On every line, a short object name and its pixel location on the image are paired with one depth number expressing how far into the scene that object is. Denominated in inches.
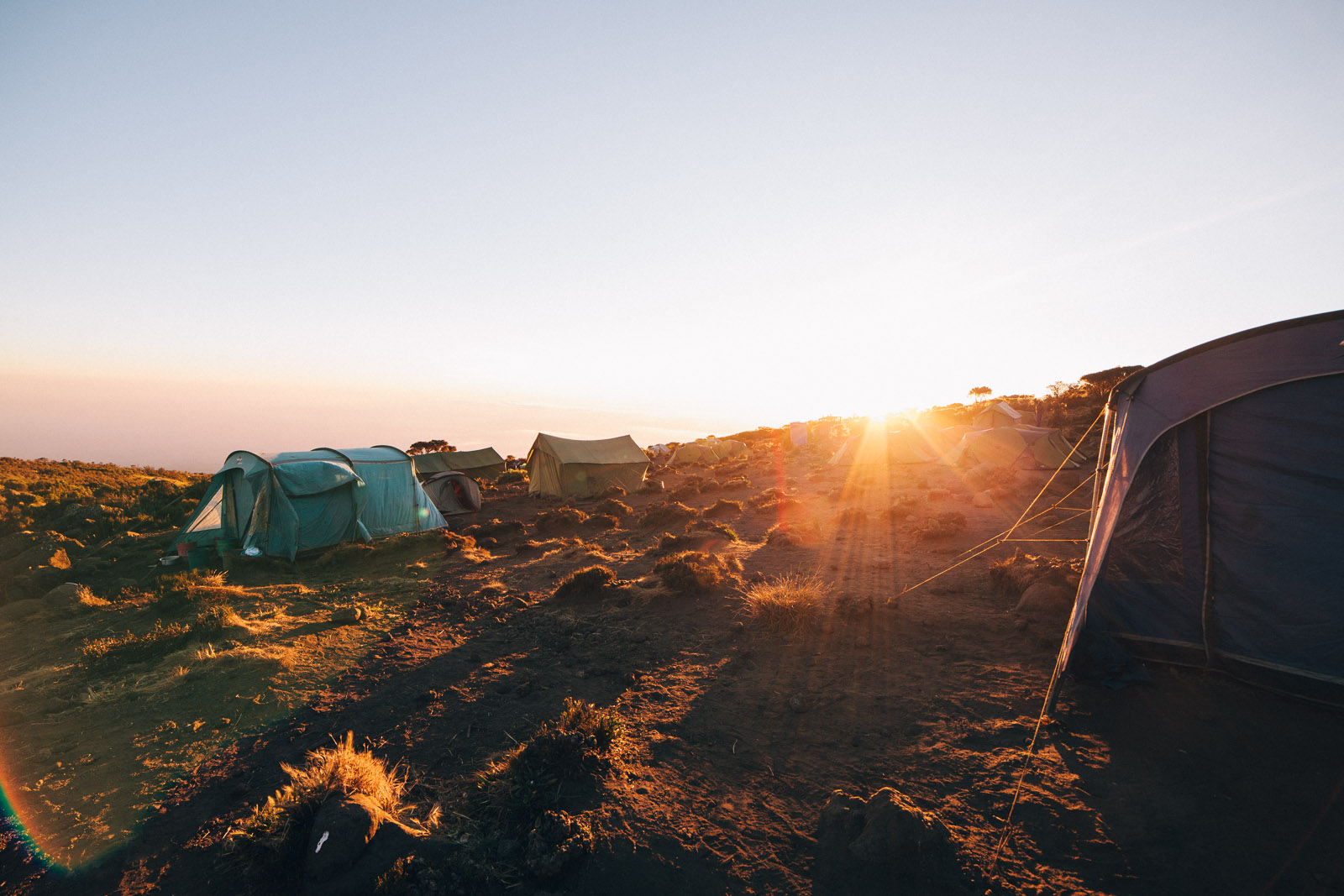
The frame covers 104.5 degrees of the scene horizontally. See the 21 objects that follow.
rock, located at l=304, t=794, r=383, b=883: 122.2
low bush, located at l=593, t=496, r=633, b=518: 723.9
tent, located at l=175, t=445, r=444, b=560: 498.6
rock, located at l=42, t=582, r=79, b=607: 372.5
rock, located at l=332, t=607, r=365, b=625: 326.3
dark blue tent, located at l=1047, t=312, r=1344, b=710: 178.5
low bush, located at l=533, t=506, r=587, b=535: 635.5
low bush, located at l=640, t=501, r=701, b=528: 630.5
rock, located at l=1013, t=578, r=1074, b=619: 265.7
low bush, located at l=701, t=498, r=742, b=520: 662.4
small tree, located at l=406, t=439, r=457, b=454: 1818.4
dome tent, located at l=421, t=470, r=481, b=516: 800.3
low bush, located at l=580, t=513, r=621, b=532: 646.5
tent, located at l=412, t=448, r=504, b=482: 1045.2
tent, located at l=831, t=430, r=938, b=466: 939.3
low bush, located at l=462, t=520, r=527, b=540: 612.1
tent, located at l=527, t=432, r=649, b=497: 881.5
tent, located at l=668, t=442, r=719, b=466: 1334.9
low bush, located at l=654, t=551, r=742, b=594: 355.9
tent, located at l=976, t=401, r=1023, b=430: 951.0
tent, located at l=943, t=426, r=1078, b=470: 710.5
